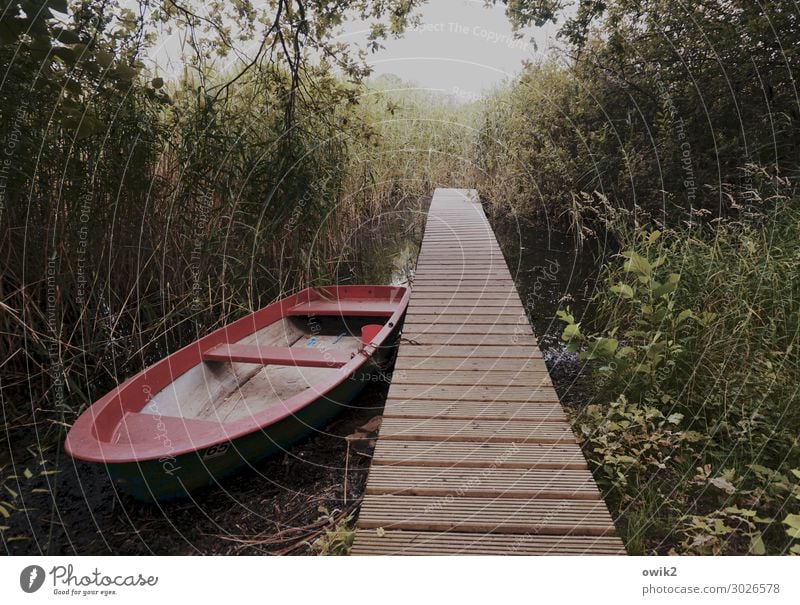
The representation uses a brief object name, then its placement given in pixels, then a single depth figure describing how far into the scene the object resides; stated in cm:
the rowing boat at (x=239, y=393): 213
